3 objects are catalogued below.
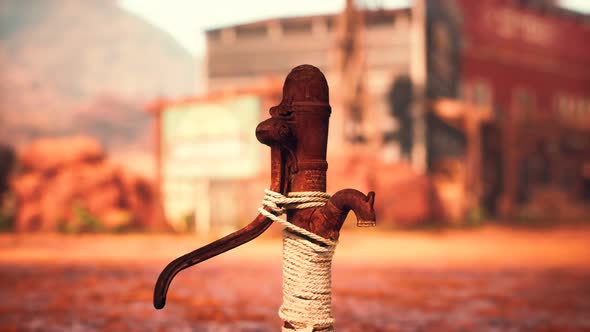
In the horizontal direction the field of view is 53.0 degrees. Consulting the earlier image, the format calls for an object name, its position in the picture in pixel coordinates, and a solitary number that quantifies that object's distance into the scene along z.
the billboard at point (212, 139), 14.48
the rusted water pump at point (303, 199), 1.97
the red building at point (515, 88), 19.09
